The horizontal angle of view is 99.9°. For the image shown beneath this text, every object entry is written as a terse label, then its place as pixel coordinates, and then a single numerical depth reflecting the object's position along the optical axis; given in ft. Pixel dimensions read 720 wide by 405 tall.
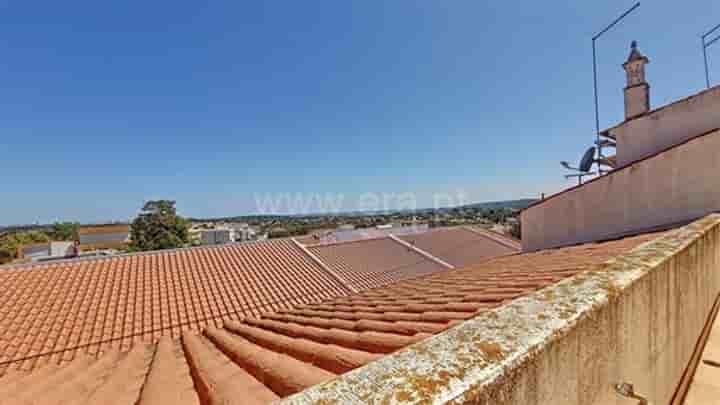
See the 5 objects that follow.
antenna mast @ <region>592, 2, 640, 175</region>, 32.77
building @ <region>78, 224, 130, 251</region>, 141.69
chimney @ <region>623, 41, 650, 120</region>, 30.96
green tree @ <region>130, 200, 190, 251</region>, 112.37
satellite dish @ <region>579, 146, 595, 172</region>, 33.04
